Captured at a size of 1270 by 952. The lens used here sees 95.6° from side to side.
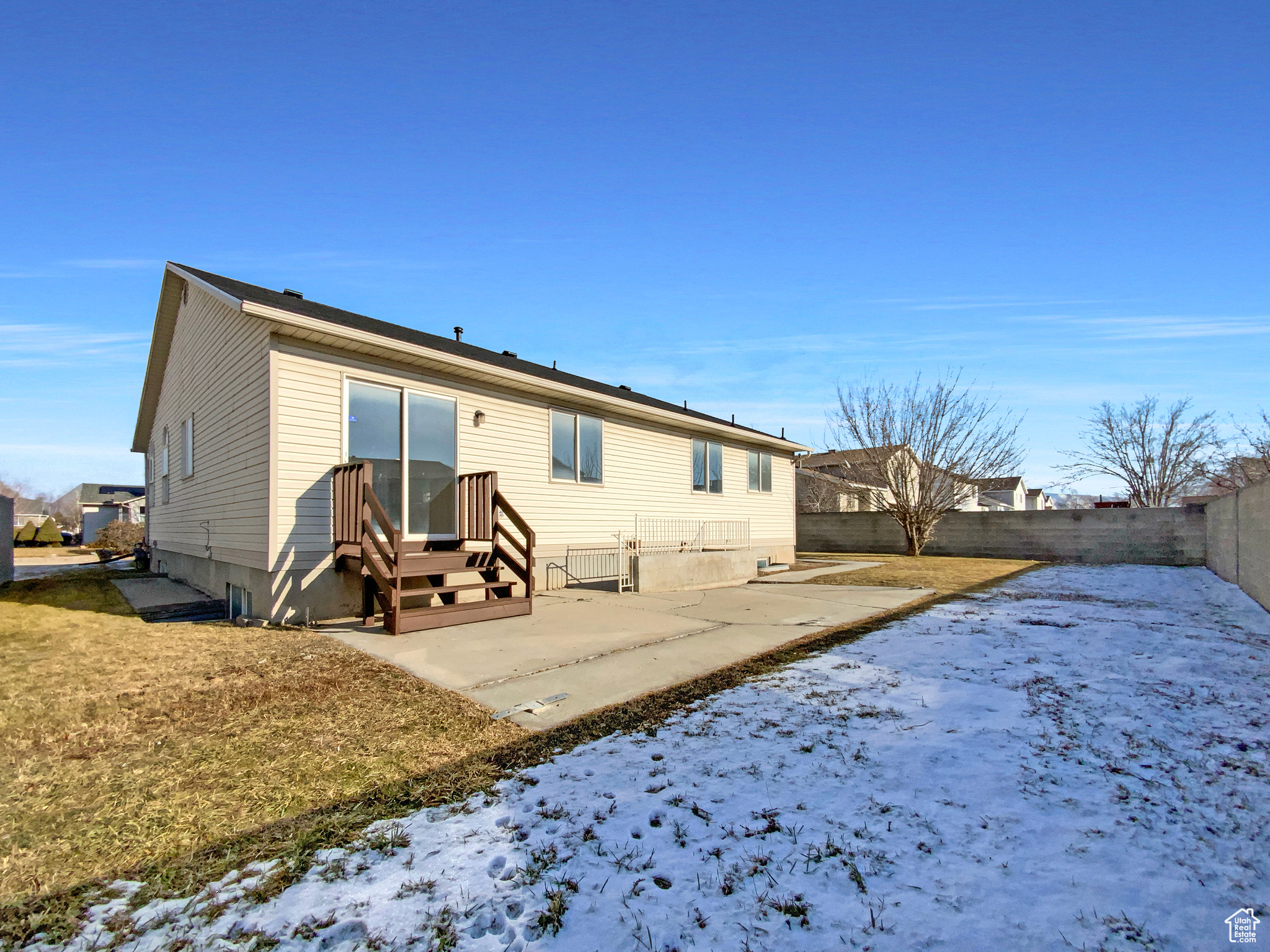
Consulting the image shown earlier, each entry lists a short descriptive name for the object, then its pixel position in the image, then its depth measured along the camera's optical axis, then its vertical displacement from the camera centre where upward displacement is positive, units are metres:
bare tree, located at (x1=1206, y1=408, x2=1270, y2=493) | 20.84 +1.63
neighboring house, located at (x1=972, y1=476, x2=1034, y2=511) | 46.00 +0.45
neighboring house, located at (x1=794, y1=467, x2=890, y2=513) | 29.03 +0.35
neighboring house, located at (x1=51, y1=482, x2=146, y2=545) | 33.79 -0.08
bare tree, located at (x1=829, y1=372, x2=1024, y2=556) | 18.53 +1.89
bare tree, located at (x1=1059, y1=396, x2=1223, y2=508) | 26.66 +2.53
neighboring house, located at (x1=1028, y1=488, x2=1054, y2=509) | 50.41 +0.31
